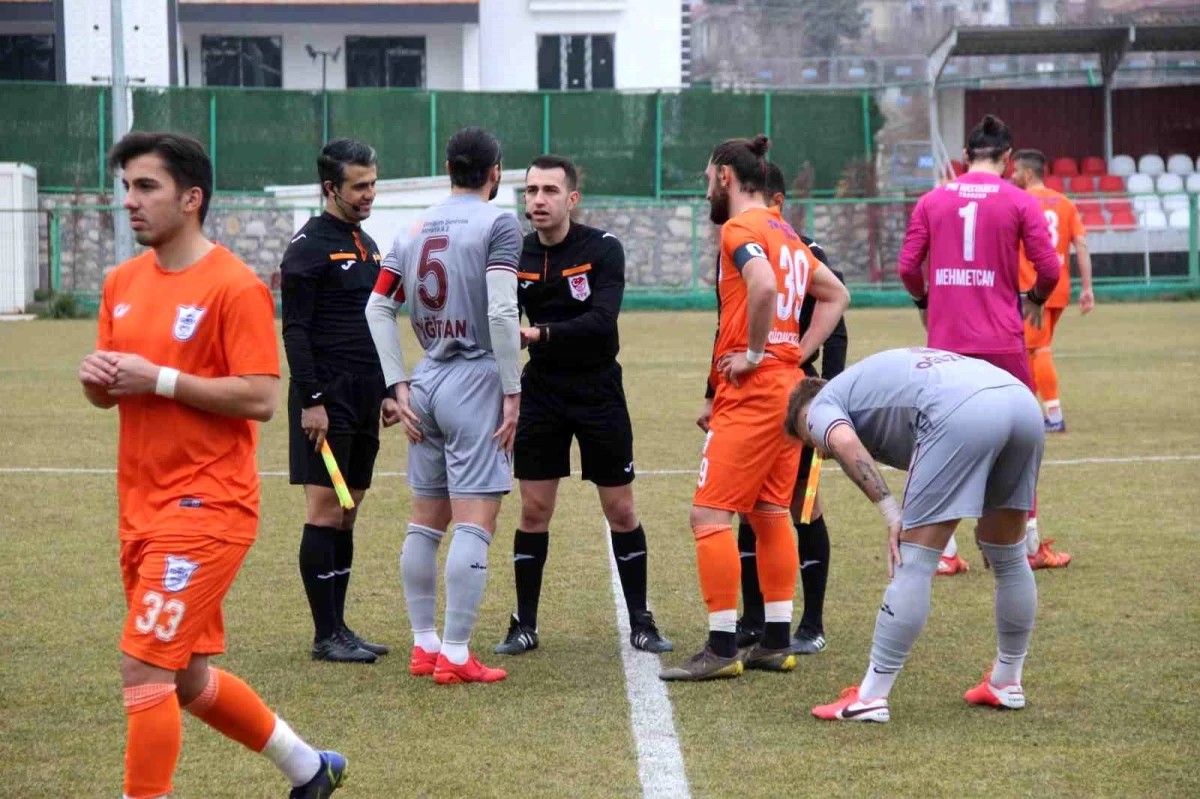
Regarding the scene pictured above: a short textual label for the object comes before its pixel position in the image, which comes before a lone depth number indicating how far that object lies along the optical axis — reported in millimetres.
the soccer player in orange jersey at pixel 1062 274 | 11477
